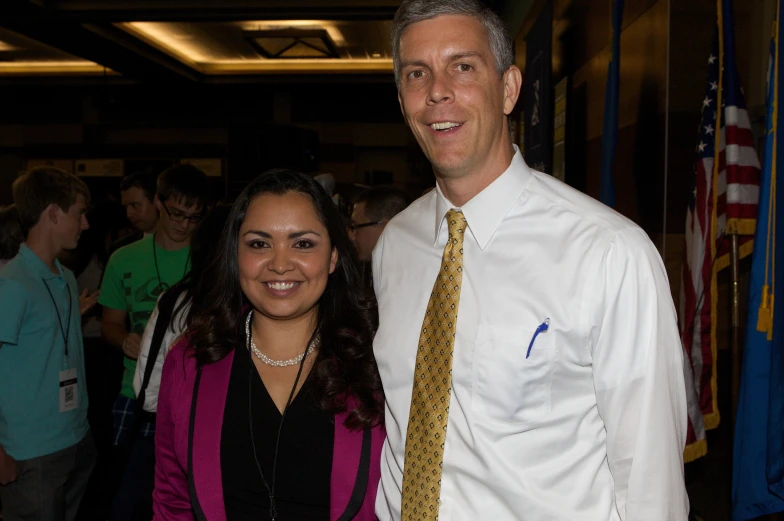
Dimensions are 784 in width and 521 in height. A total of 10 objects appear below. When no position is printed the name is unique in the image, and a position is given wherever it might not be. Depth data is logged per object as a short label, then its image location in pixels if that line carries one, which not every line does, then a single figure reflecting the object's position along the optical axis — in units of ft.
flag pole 7.00
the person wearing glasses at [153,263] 11.01
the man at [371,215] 11.41
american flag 7.04
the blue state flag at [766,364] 5.67
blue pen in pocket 4.50
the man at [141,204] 14.35
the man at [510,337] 4.21
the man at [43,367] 9.13
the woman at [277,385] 5.60
